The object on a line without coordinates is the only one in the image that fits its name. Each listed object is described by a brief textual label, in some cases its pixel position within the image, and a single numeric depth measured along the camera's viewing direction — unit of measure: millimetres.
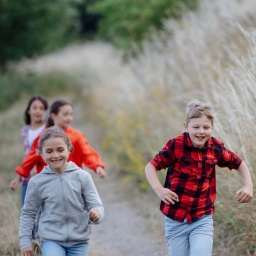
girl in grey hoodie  7898
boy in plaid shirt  8133
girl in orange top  10812
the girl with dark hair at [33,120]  12711
